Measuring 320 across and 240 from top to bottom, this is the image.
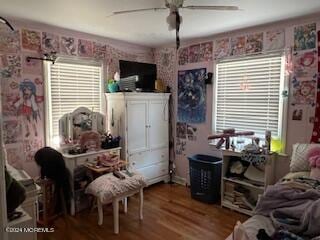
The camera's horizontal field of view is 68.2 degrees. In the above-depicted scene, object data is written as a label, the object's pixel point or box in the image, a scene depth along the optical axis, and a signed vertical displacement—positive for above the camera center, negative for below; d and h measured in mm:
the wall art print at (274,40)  2787 +738
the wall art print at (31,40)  2748 +693
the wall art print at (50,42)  2904 +701
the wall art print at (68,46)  3059 +699
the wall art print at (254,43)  2957 +740
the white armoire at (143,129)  3354 -431
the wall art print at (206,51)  3438 +724
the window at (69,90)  3010 +123
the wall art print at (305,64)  2582 +419
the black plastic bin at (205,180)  3170 -1078
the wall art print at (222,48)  3256 +737
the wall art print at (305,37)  2576 +720
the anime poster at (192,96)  3564 +68
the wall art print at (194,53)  3572 +718
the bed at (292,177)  1469 -718
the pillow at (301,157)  2419 -581
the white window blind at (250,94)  2910 +91
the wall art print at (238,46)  3104 +736
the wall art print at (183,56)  3697 +705
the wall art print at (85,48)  3222 +706
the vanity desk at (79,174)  2838 -920
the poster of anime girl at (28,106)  2760 -89
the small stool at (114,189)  2438 -951
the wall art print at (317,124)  2549 -240
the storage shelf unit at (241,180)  2752 -983
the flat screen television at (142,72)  3615 +438
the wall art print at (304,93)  2604 +99
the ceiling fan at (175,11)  1800 +685
